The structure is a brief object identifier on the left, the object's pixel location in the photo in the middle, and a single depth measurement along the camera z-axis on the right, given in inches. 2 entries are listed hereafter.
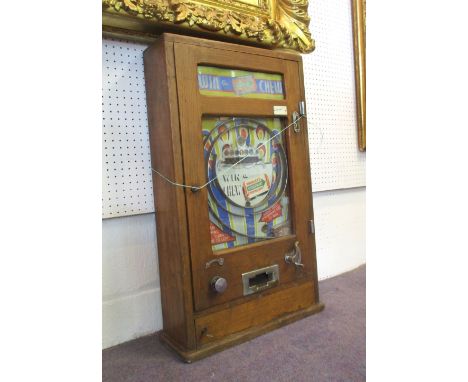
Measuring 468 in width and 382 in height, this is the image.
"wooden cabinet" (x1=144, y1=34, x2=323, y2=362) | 35.2
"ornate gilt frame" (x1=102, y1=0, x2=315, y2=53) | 34.6
